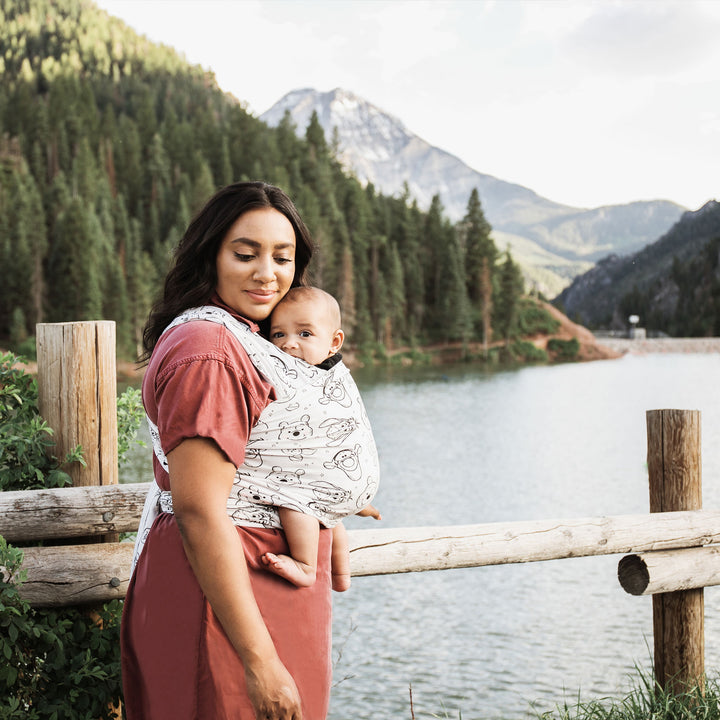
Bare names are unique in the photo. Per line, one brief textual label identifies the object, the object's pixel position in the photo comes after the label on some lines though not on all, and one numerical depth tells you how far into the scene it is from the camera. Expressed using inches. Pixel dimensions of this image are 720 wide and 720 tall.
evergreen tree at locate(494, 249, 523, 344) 2301.9
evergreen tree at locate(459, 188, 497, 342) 2409.0
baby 62.4
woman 55.4
